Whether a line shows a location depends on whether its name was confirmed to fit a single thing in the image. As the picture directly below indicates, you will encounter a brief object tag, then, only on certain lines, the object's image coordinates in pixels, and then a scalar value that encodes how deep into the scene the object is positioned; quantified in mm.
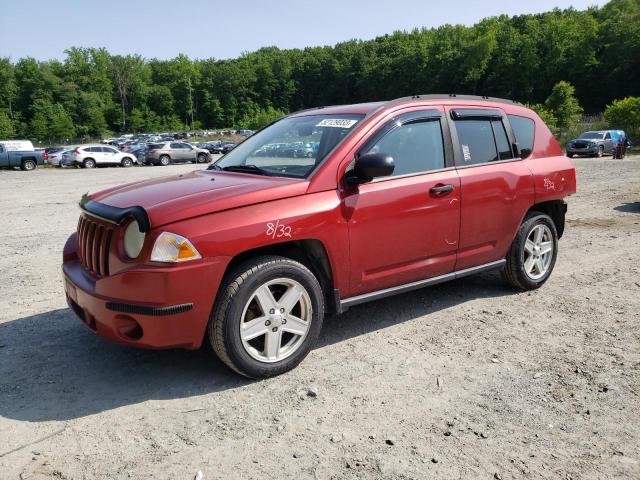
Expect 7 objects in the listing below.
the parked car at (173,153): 36500
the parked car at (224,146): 51000
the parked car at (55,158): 35344
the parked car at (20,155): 30969
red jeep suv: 3279
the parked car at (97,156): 33625
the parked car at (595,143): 31859
